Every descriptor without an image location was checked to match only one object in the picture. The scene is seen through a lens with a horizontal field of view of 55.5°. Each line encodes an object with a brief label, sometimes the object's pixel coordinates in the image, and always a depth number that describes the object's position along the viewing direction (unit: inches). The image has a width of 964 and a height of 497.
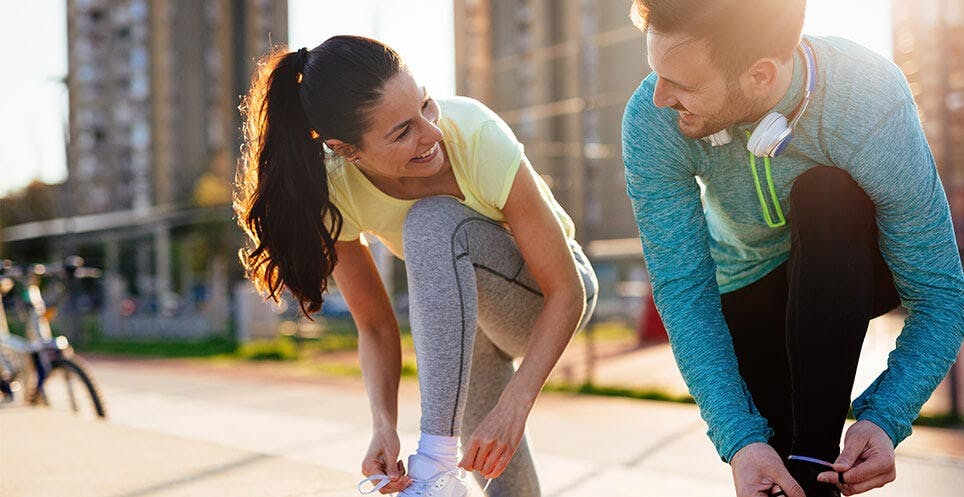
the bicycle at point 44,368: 169.5
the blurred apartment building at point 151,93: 1610.5
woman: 56.1
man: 44.9
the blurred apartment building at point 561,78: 1185.4
